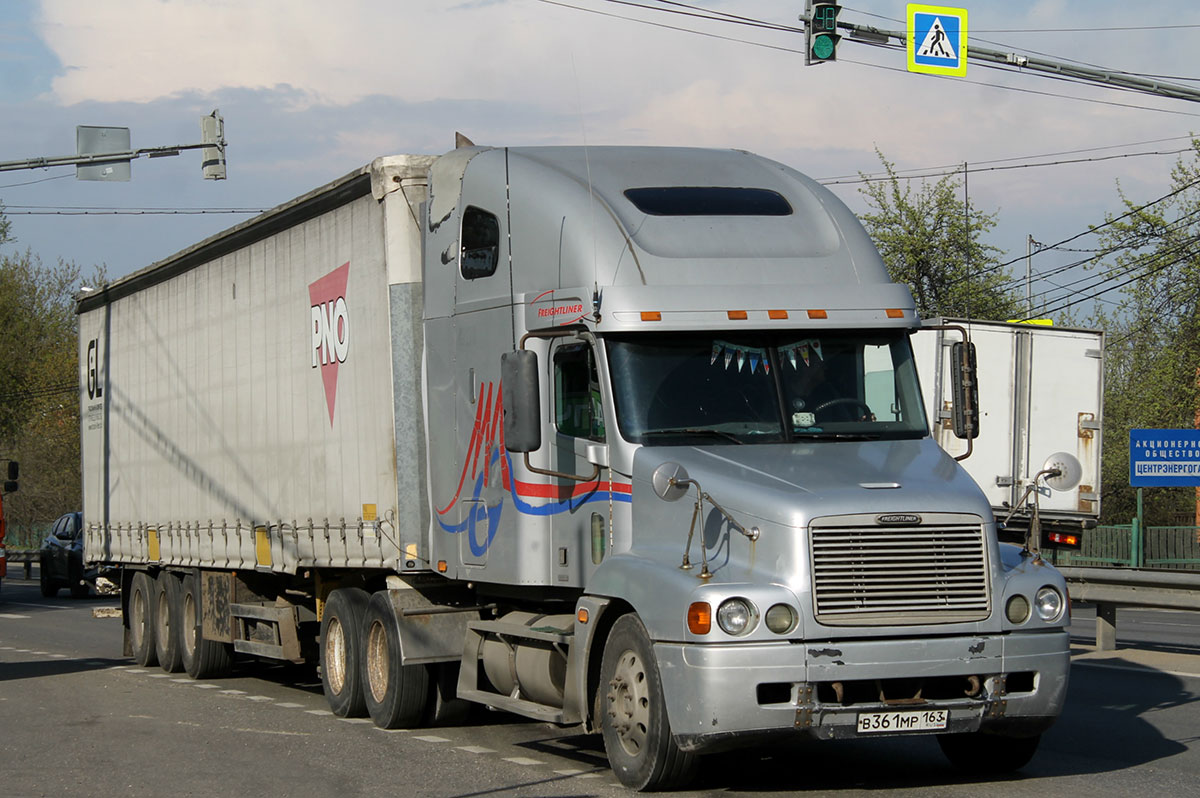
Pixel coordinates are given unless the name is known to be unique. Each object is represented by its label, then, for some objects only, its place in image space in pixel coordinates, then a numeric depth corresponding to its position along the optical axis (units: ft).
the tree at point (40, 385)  221.46
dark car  118.01
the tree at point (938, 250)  146.51
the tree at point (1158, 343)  139.33
